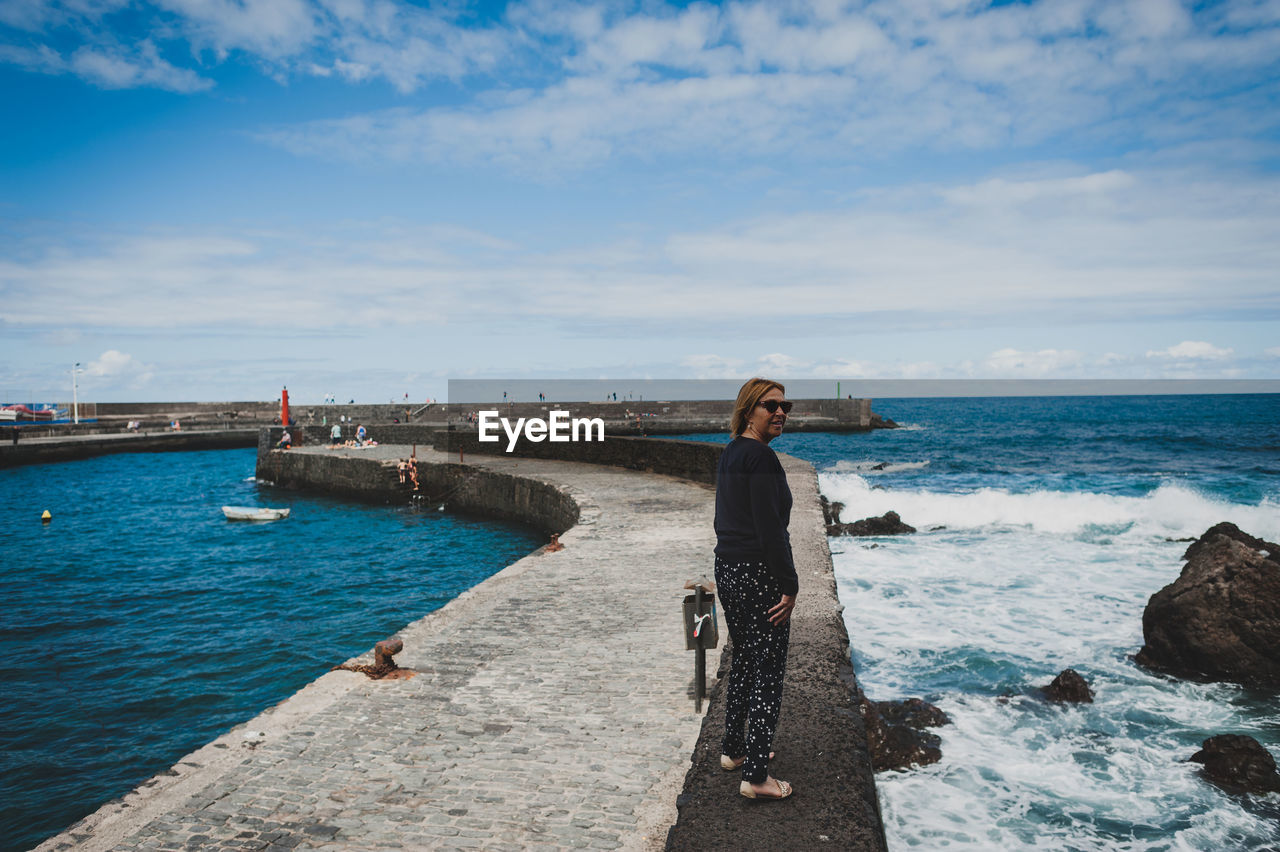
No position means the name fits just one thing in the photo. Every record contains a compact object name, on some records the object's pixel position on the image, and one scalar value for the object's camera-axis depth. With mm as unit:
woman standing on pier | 2846
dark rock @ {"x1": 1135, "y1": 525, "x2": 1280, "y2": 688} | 7949
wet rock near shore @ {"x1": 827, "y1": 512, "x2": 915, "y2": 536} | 16672
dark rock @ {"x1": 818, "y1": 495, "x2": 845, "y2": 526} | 18297
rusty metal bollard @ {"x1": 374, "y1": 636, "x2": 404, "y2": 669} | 5398
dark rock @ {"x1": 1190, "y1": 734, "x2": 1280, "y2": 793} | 5668
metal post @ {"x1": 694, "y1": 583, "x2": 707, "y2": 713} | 4043
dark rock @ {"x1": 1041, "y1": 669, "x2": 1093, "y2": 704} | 7426
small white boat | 20484
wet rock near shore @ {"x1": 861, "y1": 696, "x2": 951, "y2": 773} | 6035
